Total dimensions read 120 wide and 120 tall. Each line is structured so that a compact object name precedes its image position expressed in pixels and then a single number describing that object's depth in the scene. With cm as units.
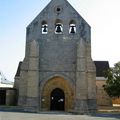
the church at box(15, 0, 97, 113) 1673
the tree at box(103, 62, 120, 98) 1808
